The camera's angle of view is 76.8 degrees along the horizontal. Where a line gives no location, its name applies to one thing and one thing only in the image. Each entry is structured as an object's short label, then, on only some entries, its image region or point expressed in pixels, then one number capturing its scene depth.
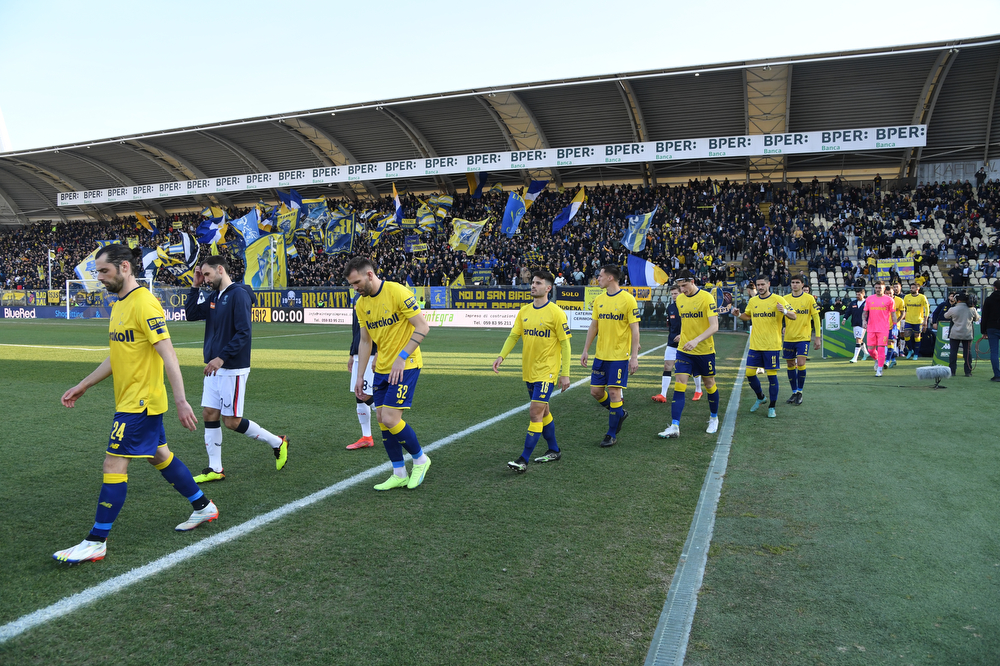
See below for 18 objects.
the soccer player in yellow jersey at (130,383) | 3.85
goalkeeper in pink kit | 12.96
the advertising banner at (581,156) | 31.84
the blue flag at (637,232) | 31.25
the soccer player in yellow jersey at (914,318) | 15.59
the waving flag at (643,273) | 17.45
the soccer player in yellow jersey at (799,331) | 9.63
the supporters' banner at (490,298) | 30.94
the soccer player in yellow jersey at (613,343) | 6.60
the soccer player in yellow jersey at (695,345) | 7.40
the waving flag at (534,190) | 34.62
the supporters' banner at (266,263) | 34.66
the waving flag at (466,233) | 34.47
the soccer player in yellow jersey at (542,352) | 6.00
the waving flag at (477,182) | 40.06
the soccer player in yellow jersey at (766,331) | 8.64
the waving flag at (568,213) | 32.78
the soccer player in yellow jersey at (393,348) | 5.14
